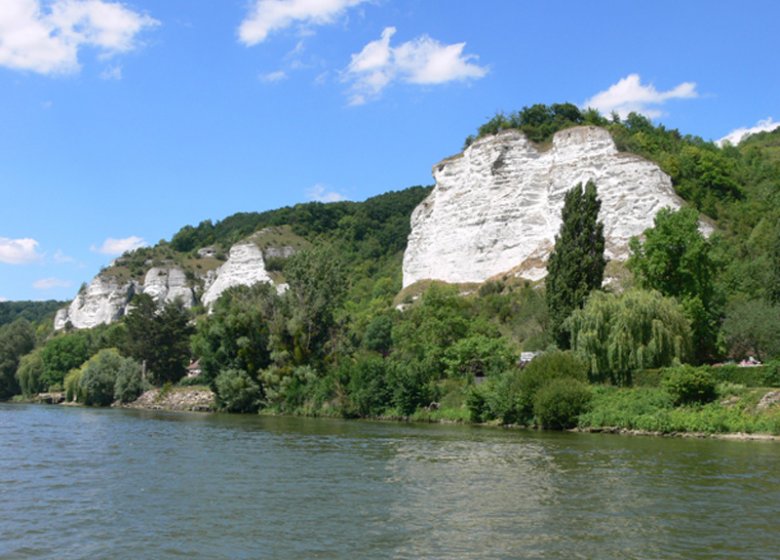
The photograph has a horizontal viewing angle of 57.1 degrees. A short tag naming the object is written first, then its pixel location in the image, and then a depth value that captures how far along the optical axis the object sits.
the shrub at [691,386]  31.70
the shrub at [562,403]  33.84
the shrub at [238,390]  50.72
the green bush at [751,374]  31.32
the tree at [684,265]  40.09
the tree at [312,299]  51.75
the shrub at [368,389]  44.44
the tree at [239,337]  51.91
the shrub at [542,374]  35.44
